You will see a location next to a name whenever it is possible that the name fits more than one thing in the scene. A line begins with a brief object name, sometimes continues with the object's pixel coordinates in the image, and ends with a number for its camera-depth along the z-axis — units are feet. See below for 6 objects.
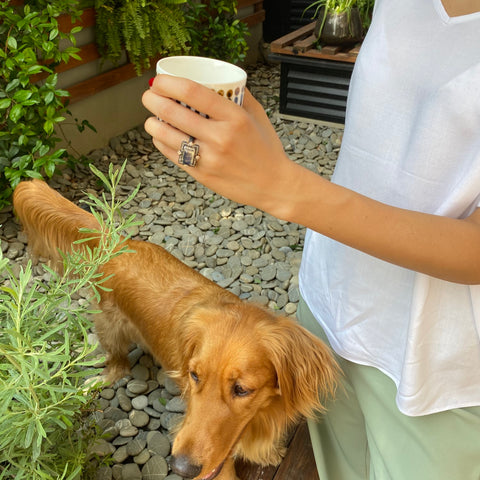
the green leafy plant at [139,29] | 12.03
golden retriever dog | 4.89
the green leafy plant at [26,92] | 9.07
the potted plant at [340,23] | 14.52
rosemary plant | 3.07
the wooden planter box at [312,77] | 14.39
